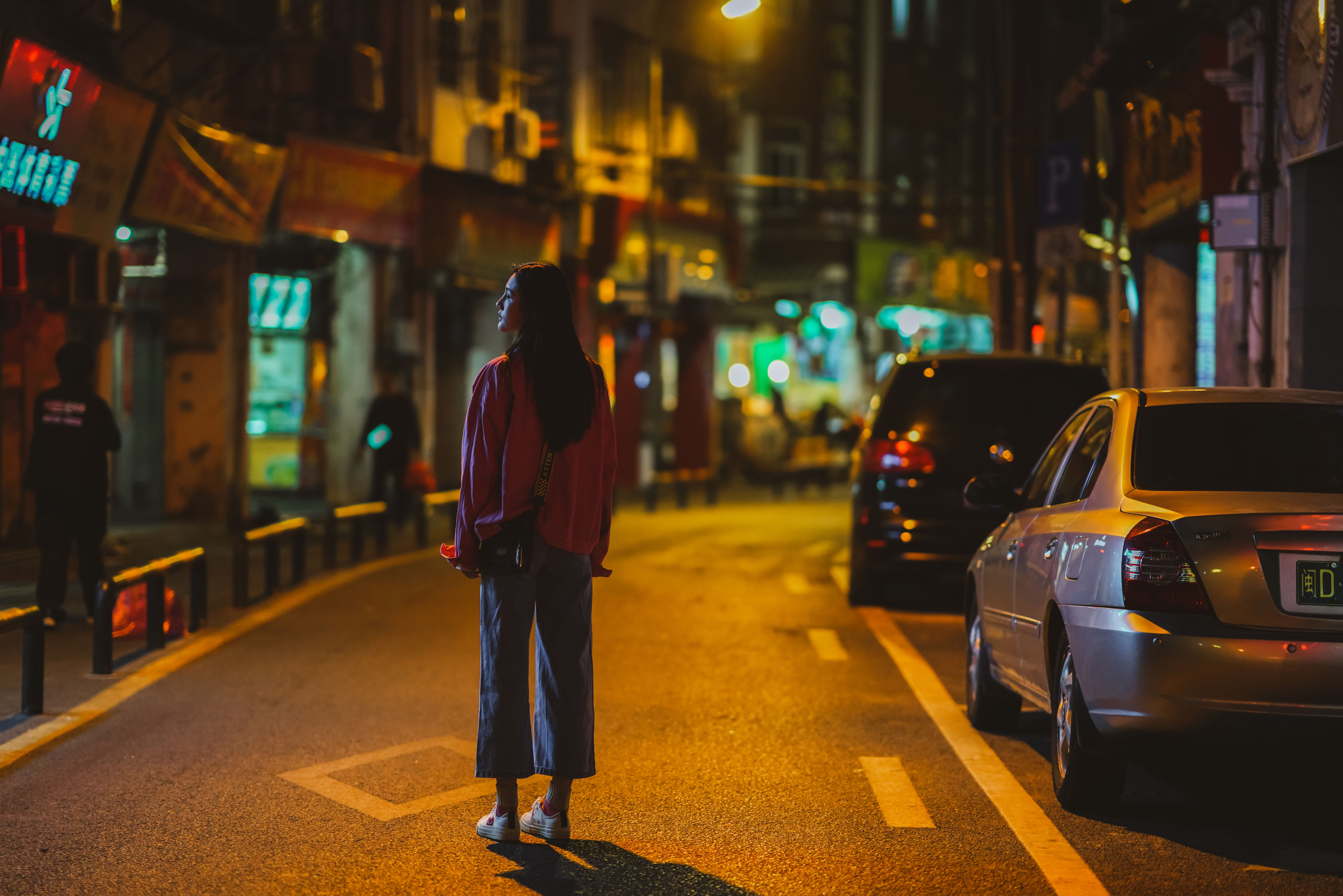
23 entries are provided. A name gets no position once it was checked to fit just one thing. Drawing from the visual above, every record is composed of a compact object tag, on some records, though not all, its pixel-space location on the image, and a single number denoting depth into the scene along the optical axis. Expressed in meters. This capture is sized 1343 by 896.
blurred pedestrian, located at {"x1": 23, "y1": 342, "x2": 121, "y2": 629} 10.78
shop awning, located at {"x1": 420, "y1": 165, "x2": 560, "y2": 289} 24.44
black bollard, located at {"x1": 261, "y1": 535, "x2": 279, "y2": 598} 13.05
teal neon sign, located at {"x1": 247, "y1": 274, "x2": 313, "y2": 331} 23.05
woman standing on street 5.51
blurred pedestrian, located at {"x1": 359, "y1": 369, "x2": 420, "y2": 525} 19.64
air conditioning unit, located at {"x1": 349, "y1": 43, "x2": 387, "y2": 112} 20.94
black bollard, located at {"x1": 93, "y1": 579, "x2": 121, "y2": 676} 9.10
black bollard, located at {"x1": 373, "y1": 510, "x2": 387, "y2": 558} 17.00
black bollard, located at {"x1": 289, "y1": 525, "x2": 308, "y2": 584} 14.00
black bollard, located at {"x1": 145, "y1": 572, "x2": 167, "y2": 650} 10.21
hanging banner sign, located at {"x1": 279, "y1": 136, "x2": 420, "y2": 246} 20.44
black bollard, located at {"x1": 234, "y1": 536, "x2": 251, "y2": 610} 12.30
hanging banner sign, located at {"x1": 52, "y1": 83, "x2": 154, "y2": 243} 14.89
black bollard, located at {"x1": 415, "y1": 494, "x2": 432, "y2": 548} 18.12
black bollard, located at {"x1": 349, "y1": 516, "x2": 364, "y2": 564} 16.12
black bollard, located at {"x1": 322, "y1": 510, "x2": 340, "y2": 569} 15.07
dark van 11.93
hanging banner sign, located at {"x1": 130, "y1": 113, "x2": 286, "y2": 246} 16.59
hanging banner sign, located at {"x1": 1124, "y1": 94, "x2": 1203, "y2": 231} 15.04
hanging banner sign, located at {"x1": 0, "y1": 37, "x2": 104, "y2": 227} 13.26
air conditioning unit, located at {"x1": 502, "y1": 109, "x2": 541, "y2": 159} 26.11
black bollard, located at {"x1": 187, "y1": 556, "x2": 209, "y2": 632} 11.27
